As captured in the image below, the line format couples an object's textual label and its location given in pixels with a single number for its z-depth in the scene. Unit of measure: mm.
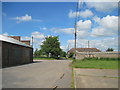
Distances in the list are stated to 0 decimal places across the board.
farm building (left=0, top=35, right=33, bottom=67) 15296
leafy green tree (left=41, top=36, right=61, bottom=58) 46578
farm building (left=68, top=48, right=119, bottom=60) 30619
